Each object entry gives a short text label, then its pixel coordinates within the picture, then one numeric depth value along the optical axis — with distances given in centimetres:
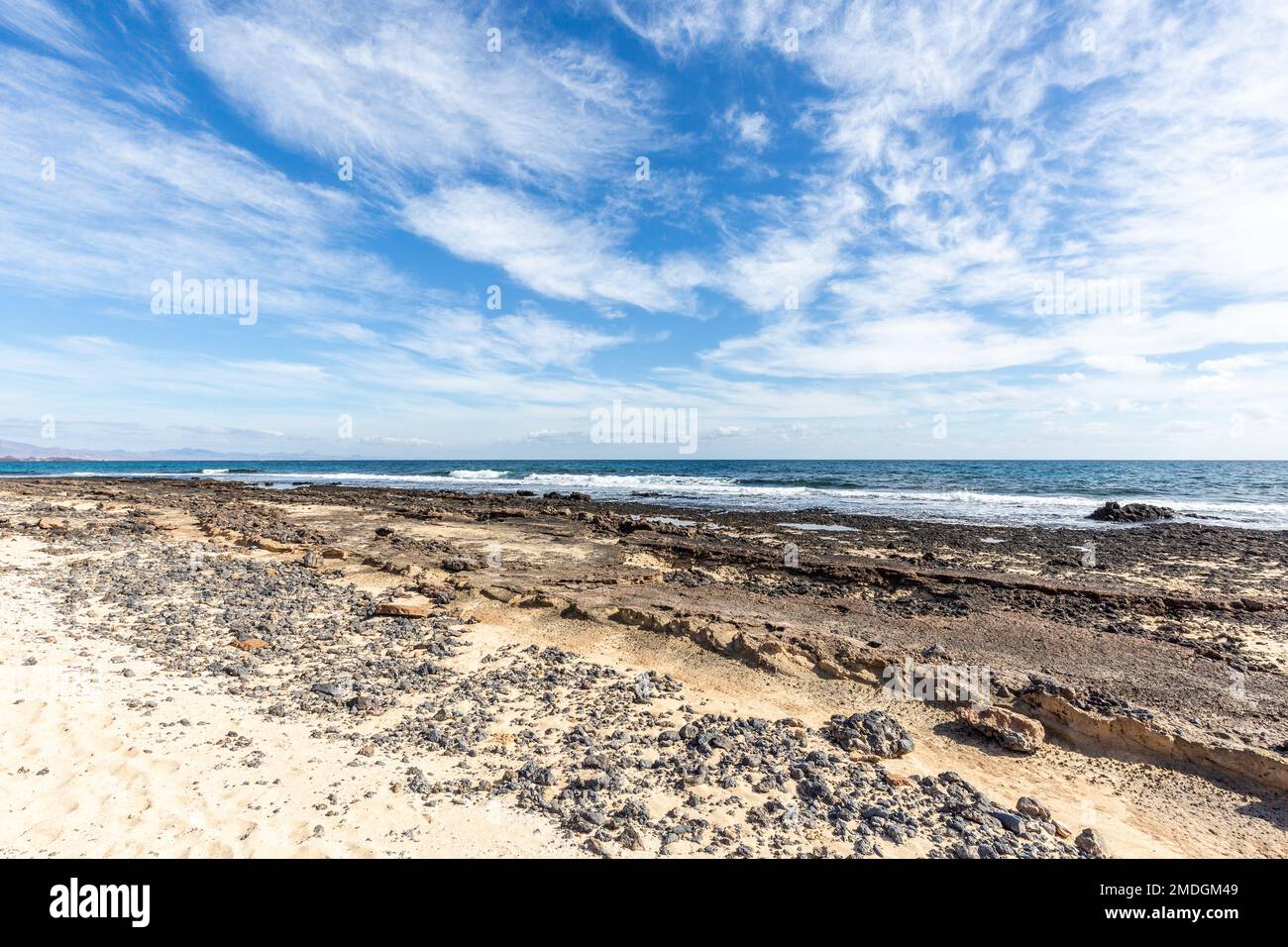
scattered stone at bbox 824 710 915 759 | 519
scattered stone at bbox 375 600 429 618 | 901
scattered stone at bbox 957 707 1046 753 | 535
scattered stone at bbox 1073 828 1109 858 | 388
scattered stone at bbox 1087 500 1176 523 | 2492
